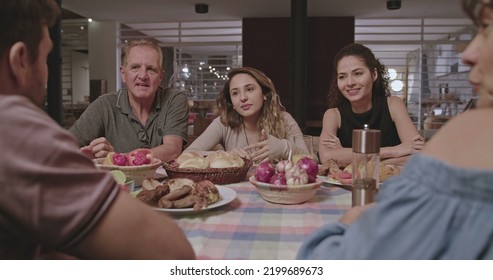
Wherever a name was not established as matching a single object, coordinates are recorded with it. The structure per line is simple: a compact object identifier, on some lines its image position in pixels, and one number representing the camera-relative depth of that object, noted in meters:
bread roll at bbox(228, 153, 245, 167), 1.03
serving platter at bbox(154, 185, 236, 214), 0.72
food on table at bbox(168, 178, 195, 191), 0.78
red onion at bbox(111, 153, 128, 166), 0.97
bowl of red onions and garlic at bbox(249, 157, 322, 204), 0.80
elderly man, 1.62
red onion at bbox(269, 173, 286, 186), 0.81
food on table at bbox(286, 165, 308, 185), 0.80
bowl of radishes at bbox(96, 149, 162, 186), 0.95
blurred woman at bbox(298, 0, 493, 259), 0.33
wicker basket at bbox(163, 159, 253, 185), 0.96
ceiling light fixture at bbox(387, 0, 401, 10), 4.21
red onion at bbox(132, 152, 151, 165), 0.98
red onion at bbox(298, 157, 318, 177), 0.85
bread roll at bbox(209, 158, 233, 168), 1.00
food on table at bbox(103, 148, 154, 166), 0.97
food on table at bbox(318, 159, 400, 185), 0.94
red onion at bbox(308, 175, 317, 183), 0.85
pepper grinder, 0.69
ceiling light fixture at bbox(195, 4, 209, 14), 4.53
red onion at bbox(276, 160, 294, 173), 0.81
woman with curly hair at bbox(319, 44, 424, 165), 1.61
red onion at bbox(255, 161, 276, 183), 0.84
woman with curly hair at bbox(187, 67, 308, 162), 1.64
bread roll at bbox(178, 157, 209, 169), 0.98
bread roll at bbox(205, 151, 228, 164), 1.02
